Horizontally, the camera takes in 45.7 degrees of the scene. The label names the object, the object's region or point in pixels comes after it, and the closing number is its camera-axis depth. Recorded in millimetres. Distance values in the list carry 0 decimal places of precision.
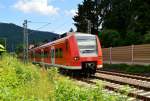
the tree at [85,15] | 33047
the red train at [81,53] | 9766
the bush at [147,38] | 18765
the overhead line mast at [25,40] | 20349
